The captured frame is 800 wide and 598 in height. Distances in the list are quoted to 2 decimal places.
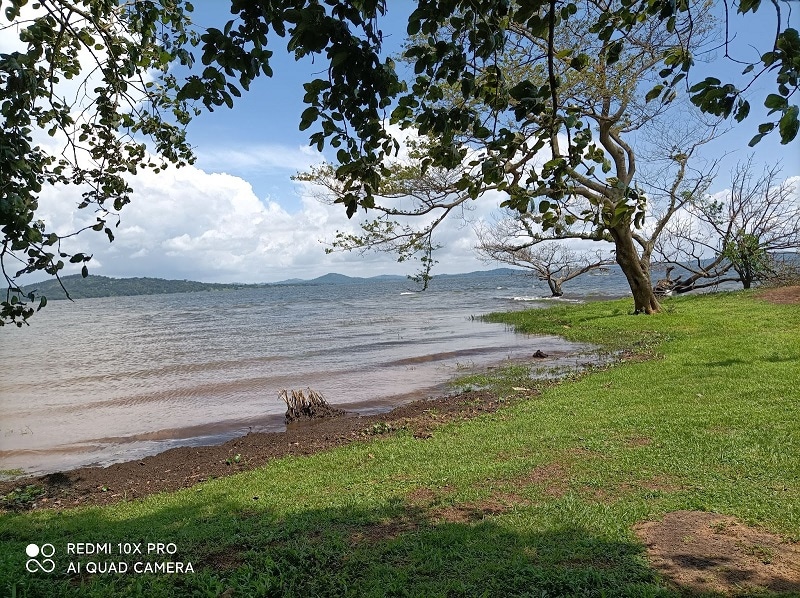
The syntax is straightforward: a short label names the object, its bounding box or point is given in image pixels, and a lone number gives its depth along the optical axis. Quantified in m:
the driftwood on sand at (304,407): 11.25
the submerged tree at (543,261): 29.28
